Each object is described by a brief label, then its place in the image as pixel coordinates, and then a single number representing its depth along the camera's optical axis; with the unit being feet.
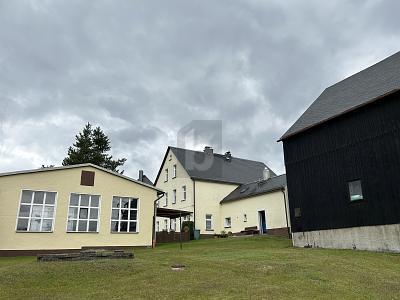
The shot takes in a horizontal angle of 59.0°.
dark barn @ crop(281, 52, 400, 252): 52.24
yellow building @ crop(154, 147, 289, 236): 99.71
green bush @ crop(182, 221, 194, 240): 106.32
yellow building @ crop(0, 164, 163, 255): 64.59
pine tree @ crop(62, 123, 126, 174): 163.53
